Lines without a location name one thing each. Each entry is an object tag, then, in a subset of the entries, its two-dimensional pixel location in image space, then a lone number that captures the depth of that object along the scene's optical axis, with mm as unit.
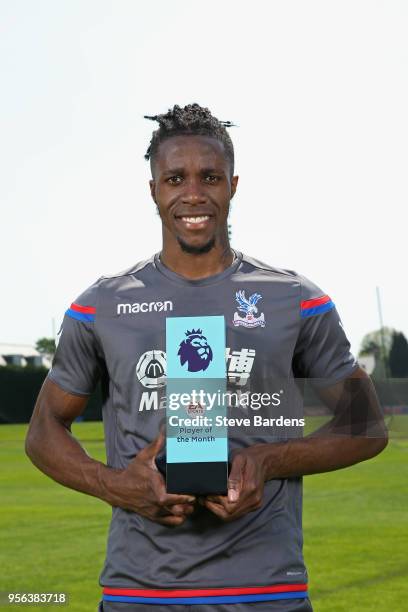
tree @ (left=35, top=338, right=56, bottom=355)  121025
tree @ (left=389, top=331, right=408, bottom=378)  61312
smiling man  3209
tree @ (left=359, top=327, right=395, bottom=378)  53969
